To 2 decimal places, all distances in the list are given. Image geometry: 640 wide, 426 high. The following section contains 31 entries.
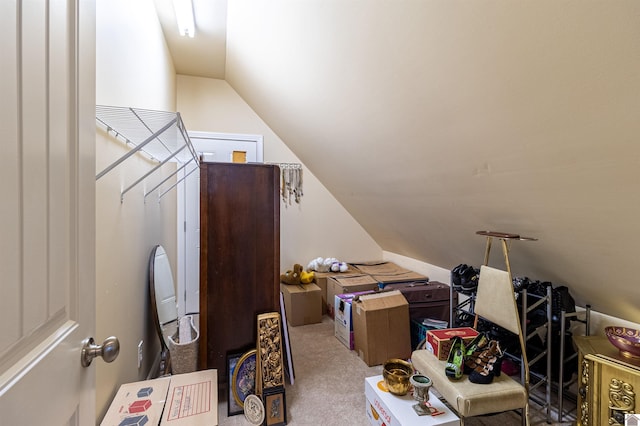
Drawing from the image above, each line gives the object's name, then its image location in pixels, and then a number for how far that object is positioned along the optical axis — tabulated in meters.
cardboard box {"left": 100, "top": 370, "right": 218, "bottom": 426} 1.30
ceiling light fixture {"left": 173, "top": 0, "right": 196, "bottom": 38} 2.08
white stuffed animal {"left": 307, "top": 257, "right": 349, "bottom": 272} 3.68
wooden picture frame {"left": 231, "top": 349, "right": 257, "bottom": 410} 1.85
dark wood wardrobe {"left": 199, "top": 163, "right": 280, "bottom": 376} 1.93
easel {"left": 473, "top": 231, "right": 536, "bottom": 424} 1.69
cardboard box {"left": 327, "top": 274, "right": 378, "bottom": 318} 3.13
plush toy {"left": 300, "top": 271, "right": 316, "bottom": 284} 3.42
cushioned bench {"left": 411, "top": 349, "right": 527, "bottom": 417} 1.44
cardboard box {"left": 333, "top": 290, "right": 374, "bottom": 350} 2.74
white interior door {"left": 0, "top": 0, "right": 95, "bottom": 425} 0.46
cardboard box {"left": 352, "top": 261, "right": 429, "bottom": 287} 3.27
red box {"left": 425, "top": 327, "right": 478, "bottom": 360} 1.80
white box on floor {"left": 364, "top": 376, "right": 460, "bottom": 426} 1.48
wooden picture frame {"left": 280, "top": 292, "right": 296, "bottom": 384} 2.13
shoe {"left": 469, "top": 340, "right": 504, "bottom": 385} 1.55
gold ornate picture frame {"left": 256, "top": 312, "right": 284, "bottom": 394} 1.83
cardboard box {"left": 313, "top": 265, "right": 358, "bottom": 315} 3.51
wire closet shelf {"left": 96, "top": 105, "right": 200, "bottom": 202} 1.30
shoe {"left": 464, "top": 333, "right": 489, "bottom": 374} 1.62
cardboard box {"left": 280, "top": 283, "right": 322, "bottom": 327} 3.20
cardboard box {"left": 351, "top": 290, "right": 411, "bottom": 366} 2.47
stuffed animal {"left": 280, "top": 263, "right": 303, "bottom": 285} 3.42
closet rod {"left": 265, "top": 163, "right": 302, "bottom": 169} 3.79
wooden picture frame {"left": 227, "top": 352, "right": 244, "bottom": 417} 1.84
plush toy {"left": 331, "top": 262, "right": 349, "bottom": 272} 3.68
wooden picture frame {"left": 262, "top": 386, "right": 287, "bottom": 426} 1.75
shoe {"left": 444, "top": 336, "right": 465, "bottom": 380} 1.58
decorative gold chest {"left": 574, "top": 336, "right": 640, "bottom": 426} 1.37
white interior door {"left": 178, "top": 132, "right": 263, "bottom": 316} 3.49
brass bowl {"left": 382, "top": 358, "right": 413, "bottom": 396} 1.66
